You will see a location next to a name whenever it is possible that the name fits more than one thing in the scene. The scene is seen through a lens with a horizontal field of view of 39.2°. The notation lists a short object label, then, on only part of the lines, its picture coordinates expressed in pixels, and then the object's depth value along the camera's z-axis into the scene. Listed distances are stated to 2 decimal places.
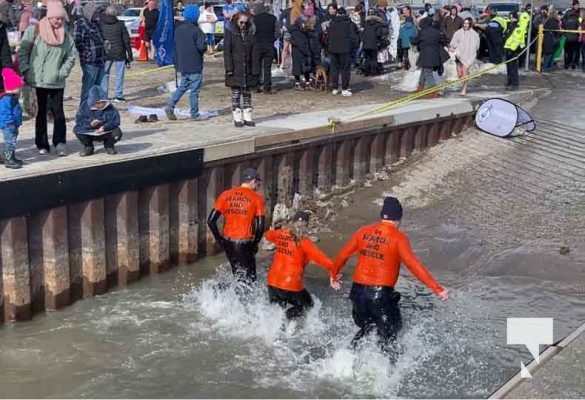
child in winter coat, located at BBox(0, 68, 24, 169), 8.77
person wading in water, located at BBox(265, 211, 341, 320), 7.52
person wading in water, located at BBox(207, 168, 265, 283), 8.25
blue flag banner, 15.13
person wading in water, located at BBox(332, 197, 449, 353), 6.64
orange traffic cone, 23.30
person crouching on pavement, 9.62
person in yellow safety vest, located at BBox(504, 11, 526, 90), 18.03
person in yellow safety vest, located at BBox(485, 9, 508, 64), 20.59
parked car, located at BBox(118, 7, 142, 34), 27.20
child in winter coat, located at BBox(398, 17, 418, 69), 20.92
